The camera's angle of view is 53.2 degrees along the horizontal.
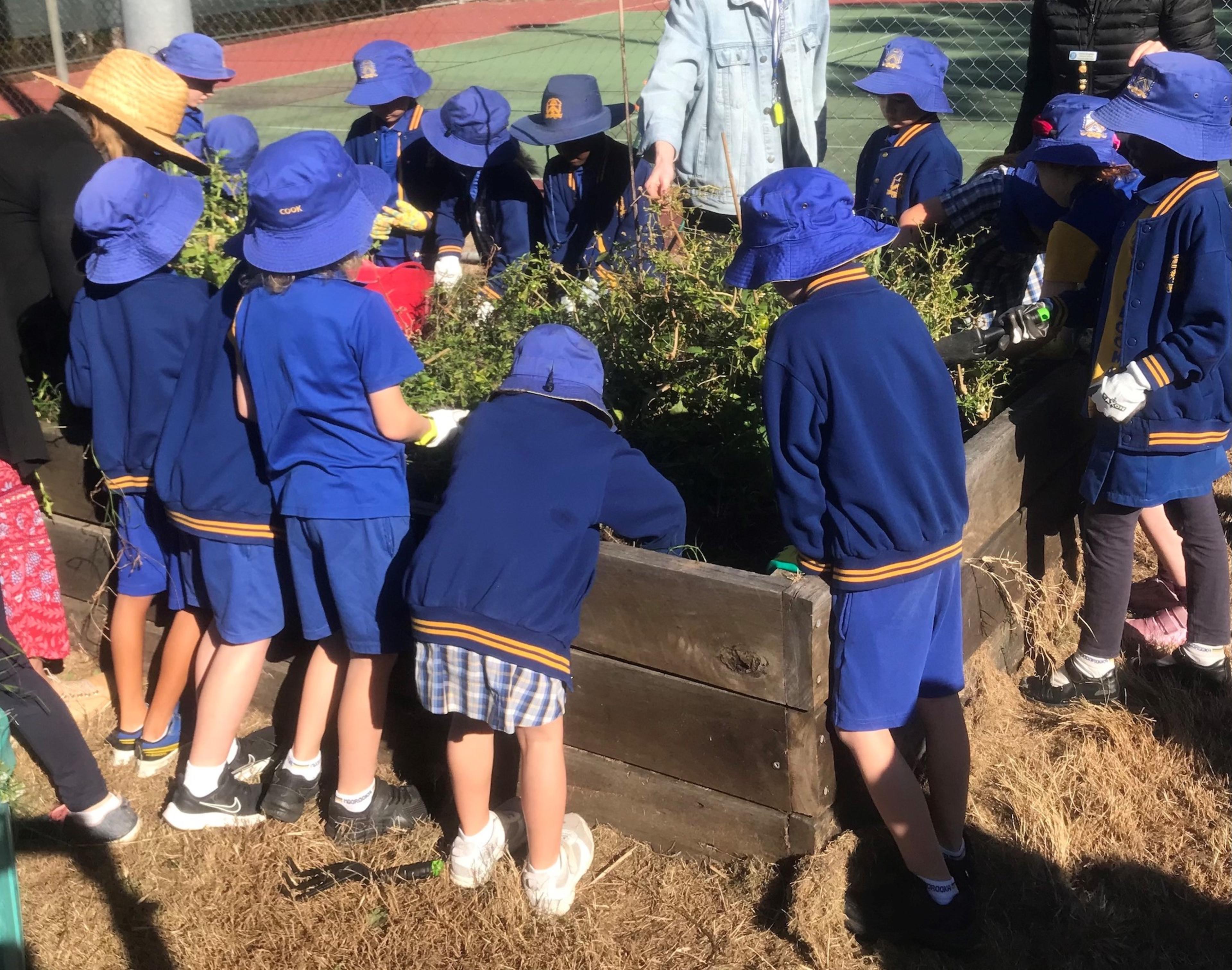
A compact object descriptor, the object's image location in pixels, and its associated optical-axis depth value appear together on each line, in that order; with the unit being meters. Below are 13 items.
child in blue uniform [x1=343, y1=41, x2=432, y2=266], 5.48
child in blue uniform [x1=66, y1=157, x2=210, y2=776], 3.23
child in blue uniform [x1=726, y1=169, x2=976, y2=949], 2.49
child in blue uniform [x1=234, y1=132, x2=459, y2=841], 2.83
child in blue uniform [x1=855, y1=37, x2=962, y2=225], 4.27
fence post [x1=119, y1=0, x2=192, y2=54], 6.69
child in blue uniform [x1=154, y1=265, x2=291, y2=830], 3.10
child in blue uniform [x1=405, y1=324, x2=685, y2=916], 2.63
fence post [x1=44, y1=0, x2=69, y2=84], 8.96
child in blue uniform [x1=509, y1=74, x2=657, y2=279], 4.74
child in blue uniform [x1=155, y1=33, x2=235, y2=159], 5.85
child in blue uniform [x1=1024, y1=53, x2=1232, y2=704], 3.02
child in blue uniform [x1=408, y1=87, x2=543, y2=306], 5.10
